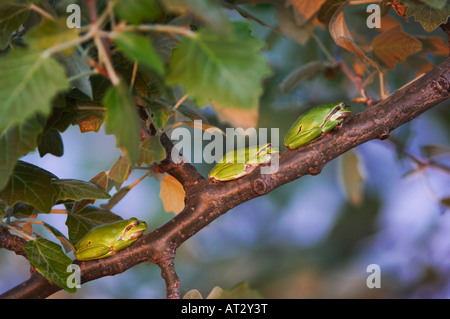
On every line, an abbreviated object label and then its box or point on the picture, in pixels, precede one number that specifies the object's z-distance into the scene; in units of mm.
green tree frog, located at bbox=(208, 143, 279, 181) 741
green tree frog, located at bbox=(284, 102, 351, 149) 735
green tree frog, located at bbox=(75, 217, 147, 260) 742
